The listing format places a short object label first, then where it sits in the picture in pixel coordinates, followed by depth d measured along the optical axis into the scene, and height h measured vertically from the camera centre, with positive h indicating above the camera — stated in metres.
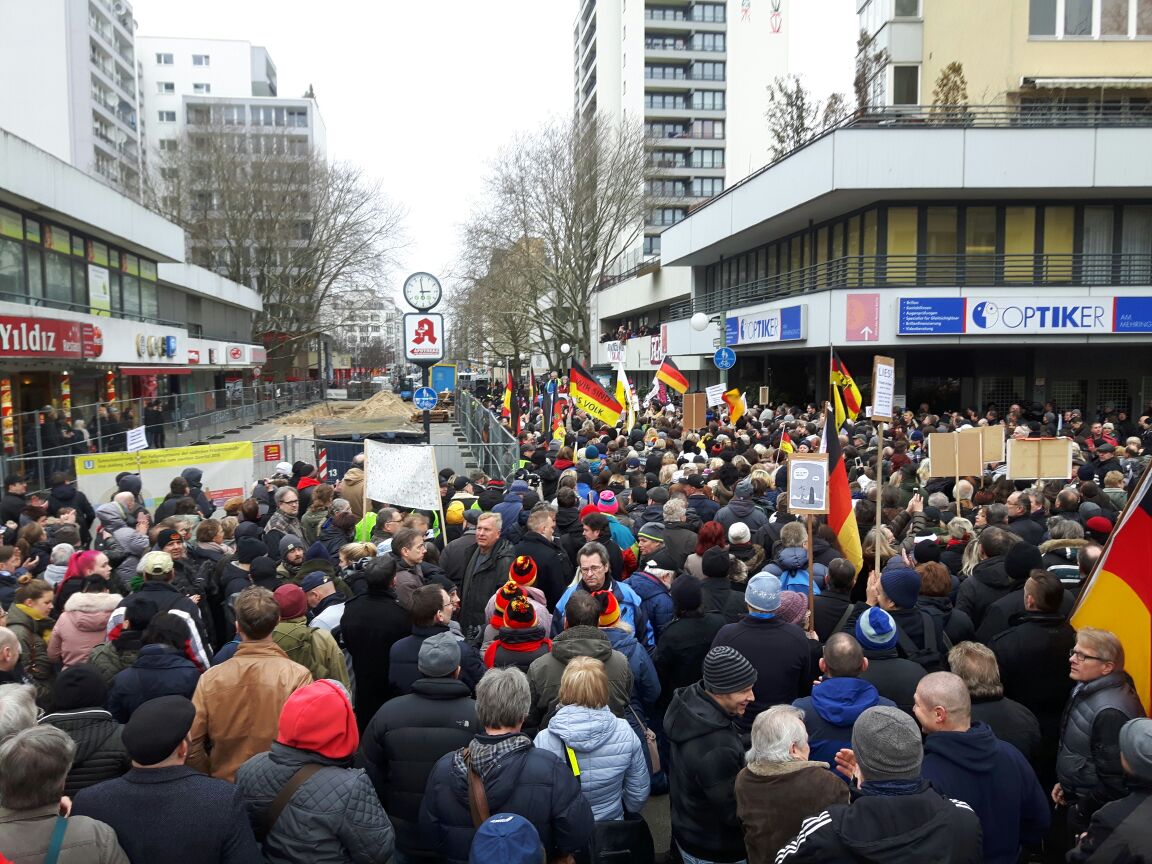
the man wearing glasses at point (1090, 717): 3.97 -1.62
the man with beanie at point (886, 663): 4.68 -1.56
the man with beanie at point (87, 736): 3.70 -1.54
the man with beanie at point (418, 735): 4.21 -1.71
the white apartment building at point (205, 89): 92.19 +31.41
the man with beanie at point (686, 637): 5.48 -1.64
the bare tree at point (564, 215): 47.62 +8.86
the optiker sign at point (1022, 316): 24.58 +1.55
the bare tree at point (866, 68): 31.56 +11.06
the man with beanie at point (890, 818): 3.00 -1.56
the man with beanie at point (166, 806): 3.14 -1.55
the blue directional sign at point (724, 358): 21.14 +0.37
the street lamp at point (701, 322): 22.78 +1.40
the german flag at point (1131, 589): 4.32 -1.11
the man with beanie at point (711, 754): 4.02 -1.74
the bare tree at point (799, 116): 36.41 +11.22
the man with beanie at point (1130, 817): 3.12 -1.62
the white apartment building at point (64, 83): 54.44 +19.22
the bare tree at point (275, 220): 55.59 +10.16
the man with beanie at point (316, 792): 3.40 -1.63
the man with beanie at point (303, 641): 5.25 -1.59
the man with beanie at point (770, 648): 4.96 -1.55
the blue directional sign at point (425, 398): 14.30 -0.38
